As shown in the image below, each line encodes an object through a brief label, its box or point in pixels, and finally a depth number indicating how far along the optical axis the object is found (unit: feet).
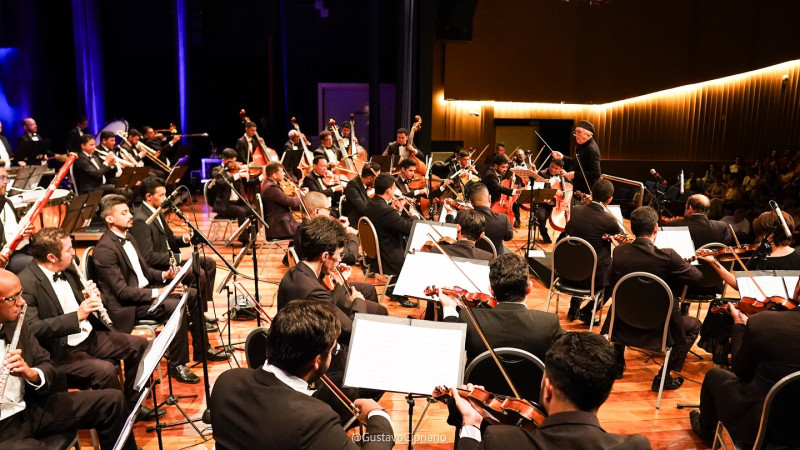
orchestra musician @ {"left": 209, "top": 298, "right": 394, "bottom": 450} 5.83
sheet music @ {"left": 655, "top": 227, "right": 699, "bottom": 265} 15.42
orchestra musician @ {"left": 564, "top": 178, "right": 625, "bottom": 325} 16.14
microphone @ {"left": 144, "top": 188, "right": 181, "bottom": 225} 12.16
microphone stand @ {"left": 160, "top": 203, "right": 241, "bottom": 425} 10.45
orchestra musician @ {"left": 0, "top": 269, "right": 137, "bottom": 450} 7.93
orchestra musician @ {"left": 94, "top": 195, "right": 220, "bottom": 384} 12.48
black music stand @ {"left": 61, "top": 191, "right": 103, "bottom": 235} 18.10
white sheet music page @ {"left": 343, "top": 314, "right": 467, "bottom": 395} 7.84
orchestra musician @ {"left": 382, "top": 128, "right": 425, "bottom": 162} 31.12
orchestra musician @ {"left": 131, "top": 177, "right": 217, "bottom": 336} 15.10
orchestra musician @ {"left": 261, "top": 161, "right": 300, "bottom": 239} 20.71
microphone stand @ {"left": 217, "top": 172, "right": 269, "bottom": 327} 14.59
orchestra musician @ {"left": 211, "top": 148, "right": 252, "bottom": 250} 23.58
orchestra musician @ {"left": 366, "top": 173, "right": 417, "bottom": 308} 17.60
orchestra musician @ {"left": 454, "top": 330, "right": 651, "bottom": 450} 5.43
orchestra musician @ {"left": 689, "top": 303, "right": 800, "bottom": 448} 8.61
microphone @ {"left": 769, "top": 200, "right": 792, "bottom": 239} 13.26
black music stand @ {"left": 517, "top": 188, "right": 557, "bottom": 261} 23.21
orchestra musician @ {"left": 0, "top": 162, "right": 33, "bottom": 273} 16.10
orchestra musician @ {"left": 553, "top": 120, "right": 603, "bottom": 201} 19.56
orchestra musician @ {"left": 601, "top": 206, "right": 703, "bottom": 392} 12.84
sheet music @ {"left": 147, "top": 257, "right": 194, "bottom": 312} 9.91
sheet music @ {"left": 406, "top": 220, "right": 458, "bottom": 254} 15.40
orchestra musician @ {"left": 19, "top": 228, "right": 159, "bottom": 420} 9.89
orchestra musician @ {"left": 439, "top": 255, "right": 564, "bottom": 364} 8.95
